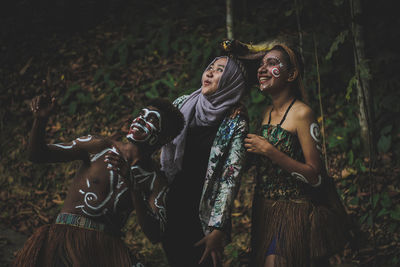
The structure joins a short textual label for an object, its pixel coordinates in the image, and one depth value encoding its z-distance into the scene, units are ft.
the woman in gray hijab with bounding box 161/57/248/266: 8.78
